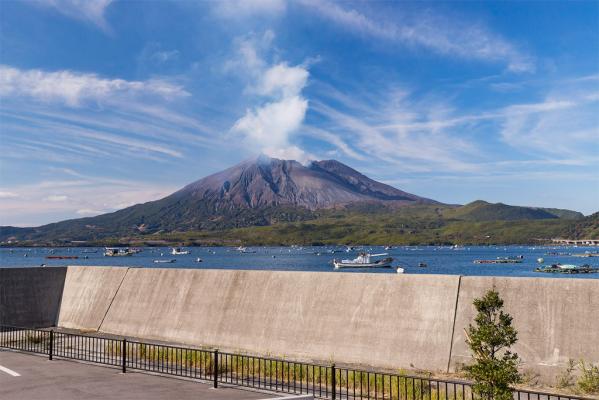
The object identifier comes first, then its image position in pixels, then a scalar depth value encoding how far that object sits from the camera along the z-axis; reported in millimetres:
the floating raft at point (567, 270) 118106
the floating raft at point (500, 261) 170325
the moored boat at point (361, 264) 143500
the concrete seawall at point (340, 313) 13289
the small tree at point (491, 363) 9109
